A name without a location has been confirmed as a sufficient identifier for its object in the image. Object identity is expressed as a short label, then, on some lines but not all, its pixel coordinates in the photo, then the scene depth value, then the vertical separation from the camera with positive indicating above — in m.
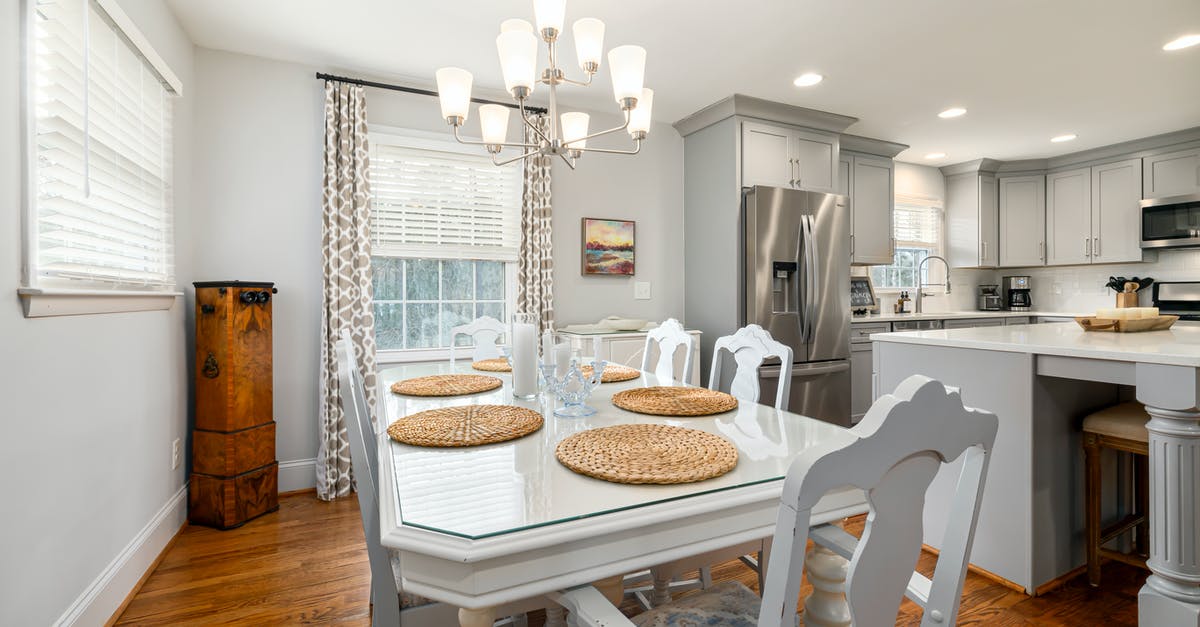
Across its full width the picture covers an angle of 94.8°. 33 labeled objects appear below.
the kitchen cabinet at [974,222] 5.53 +0.92
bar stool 2.00 -0.51
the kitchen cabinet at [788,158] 3.88 +1.14
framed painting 4.01 +0.49
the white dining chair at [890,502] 0.63 -0.25
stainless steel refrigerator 3.83 +0.19
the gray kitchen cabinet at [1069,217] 5.14 +0.91
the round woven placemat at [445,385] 1.96 -0.27
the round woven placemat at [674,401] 1.64 -0.28
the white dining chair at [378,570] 1.22 -0.57
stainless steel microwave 4.42 +0.74
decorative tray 2.50 -0.05
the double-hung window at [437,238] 3.47 +0.49
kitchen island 1.65 -0.42
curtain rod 3.21 +1.39
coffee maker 5.72 +0.17
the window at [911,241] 5.55 +0.74
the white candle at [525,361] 1.79 -0.16
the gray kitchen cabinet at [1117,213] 4.82 +0.89
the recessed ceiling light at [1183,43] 2.92 +1.45
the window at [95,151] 1.59 +0.57
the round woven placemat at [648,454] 1.05 -0.30
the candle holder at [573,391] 1.61 -0.23
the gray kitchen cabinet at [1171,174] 4.48 +1.15
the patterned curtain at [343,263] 3.17 +0.29
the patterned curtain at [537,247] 3.73 +0.44
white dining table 0.82 -0.33
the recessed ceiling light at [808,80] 3.44 +1.48
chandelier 1.73 +0.81
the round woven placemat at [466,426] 1.31 -0.30
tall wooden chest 2.72 -0.48
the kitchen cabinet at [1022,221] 5.46 +0.91
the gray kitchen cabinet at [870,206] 4.74 +0.94
